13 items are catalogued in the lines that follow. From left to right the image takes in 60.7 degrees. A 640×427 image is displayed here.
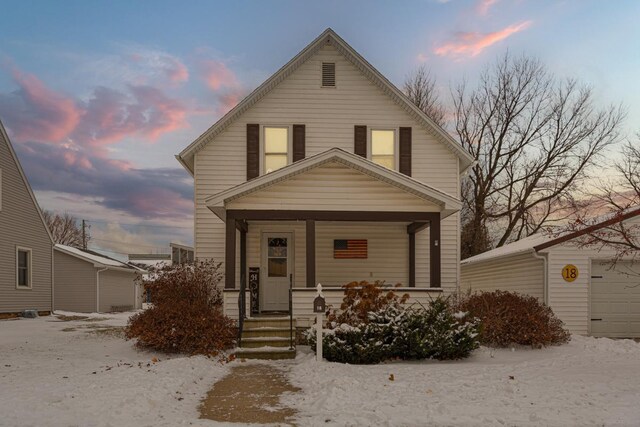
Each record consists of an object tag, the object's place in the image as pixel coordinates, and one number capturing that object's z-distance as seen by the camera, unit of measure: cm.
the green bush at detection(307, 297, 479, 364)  1055
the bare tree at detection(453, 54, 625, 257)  2962
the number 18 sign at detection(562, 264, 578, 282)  1590
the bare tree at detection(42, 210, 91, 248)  5823
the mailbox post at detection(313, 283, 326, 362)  1034
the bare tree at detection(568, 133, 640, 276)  1429
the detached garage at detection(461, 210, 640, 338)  1588
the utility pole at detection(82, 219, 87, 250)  5762
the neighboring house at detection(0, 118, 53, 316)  2088
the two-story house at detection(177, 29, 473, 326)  1616
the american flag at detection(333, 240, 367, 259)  1639
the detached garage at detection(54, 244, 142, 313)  2945
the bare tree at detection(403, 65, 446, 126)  3459
